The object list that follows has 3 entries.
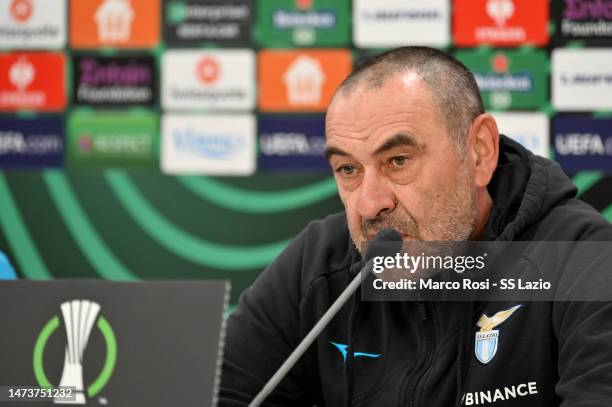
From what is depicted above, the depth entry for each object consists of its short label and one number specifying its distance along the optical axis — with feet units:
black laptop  23.50
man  24.12
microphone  23.68
